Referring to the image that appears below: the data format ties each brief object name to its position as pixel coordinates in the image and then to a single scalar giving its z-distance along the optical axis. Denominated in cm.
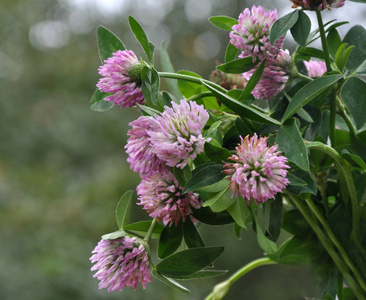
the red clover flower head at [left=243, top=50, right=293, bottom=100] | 81
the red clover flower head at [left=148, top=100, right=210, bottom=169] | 77
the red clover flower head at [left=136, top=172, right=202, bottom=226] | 80
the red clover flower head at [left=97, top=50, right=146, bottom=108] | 79
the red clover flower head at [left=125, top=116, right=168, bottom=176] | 78
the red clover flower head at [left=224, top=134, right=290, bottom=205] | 76
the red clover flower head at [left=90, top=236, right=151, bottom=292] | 80
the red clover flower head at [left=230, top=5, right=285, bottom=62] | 80
